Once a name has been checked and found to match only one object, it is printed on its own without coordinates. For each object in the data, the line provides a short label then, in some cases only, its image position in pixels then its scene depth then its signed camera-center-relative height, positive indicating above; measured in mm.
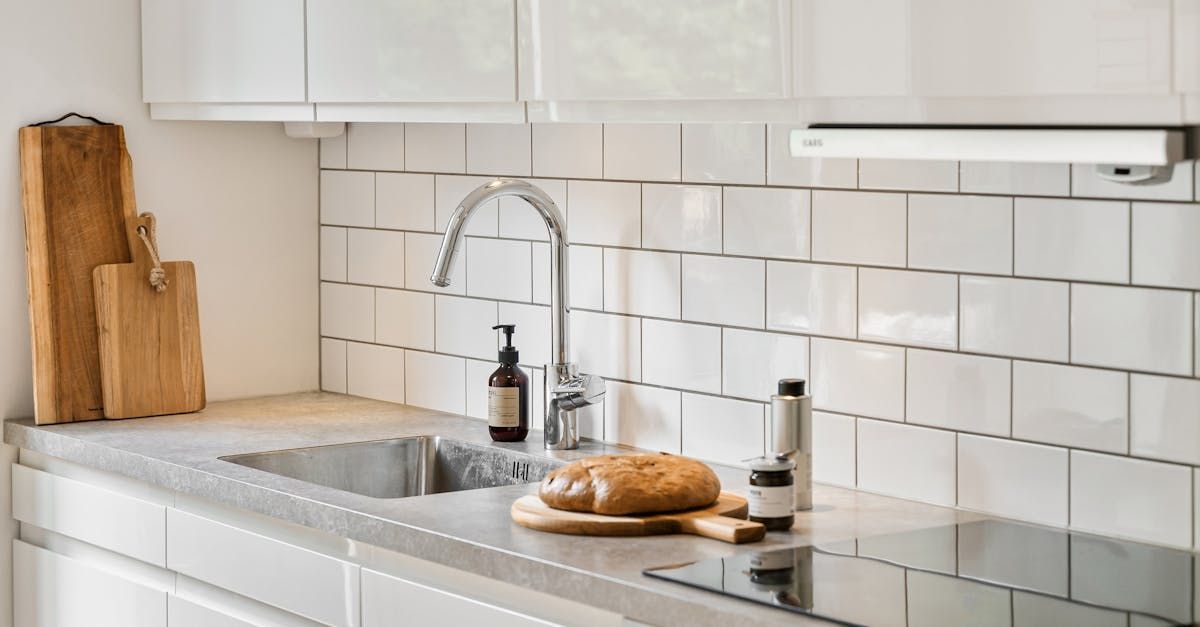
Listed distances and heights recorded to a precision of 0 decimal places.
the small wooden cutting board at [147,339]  2848 -106
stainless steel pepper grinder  2102 -200
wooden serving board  1933 -306
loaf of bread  1990 -265
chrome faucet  2547 -125
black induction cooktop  1622 -335
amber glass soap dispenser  2643 -201
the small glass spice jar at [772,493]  1960 -268
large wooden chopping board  2814 +52
